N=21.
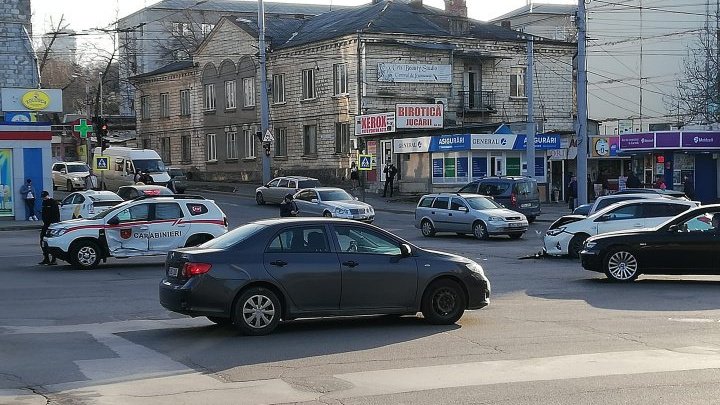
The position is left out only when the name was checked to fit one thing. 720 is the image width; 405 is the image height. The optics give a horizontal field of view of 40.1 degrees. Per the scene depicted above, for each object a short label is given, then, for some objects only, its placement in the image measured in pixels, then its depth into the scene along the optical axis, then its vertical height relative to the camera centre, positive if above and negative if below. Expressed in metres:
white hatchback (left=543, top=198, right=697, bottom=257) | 23.80 -1.54
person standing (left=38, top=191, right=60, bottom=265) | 26.31 -1.24
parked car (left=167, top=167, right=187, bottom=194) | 51.31 -0.93
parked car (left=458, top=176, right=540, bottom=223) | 36.84 -1.27
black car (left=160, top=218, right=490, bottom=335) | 12.31 -1.48
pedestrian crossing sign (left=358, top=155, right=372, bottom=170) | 43.66 -0.02
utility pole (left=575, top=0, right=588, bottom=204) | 35.81 +1.58
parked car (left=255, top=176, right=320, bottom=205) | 46.38 -1.24
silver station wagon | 31.47 -1.89
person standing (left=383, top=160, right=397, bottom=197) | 51.59 -0.77
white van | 52.12 -0.10
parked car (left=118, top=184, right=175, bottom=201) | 36.69 -1.01
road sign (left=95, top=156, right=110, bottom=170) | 43.22 +0.13
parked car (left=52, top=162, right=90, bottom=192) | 57.11 -0.56
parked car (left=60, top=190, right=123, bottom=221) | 32.88 -1.30
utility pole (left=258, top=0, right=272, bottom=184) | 51.91 +3.07
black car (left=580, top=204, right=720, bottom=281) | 18.20 -1.74
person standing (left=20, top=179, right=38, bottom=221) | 38.53 -1.17
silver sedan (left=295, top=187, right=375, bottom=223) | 36.09 -1.63
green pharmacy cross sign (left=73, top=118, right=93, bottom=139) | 43.53 +1.65
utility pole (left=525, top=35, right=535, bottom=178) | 40.56 +1.37
